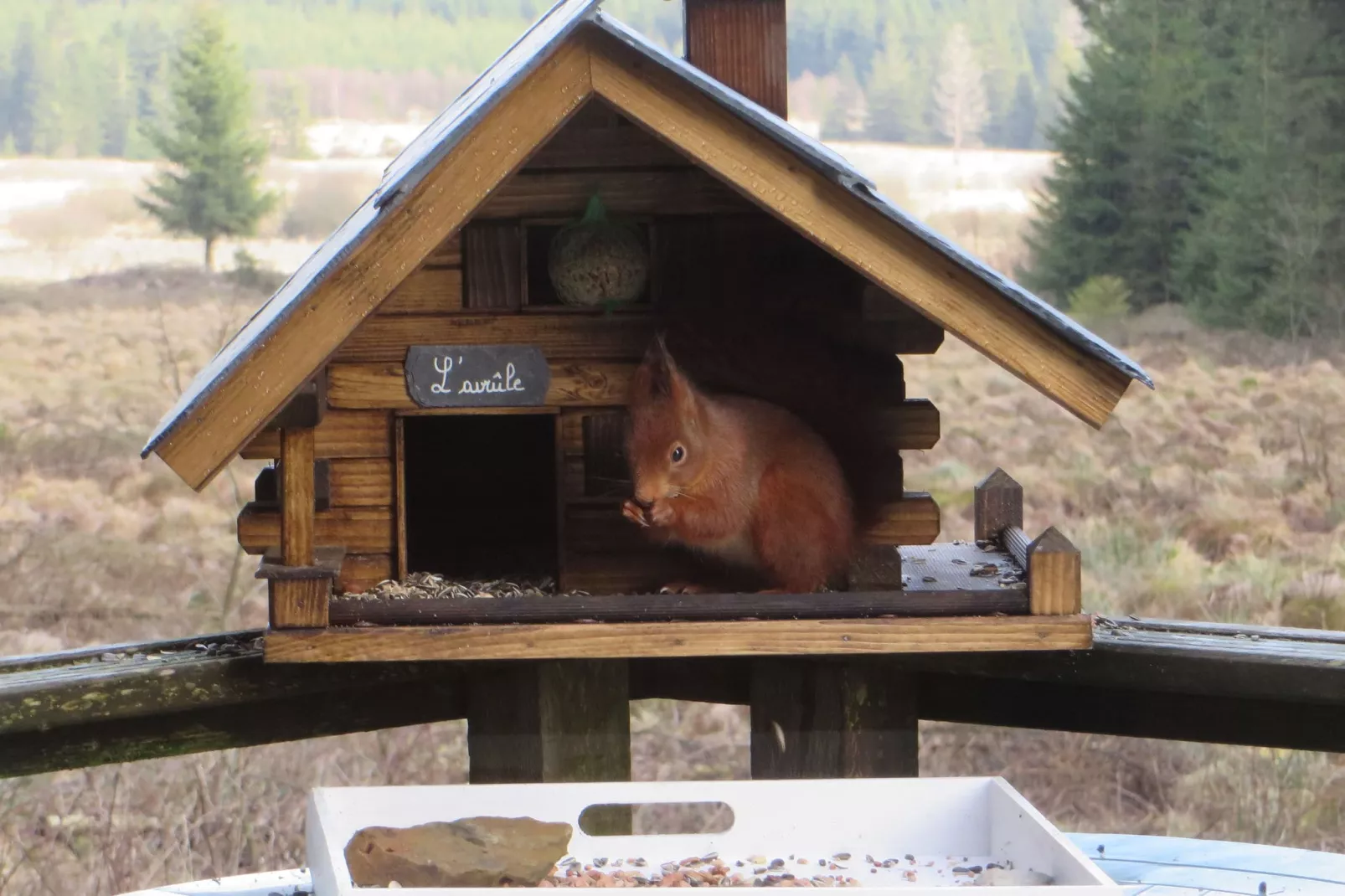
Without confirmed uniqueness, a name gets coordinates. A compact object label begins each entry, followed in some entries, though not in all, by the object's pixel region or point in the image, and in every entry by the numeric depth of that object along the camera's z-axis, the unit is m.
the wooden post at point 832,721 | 5.17
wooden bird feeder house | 4.04
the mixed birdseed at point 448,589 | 4.91
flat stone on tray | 3.97
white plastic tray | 4.30
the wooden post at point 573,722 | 5.01
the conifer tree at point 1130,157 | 29.05
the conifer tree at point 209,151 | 29.03
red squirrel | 4.67
